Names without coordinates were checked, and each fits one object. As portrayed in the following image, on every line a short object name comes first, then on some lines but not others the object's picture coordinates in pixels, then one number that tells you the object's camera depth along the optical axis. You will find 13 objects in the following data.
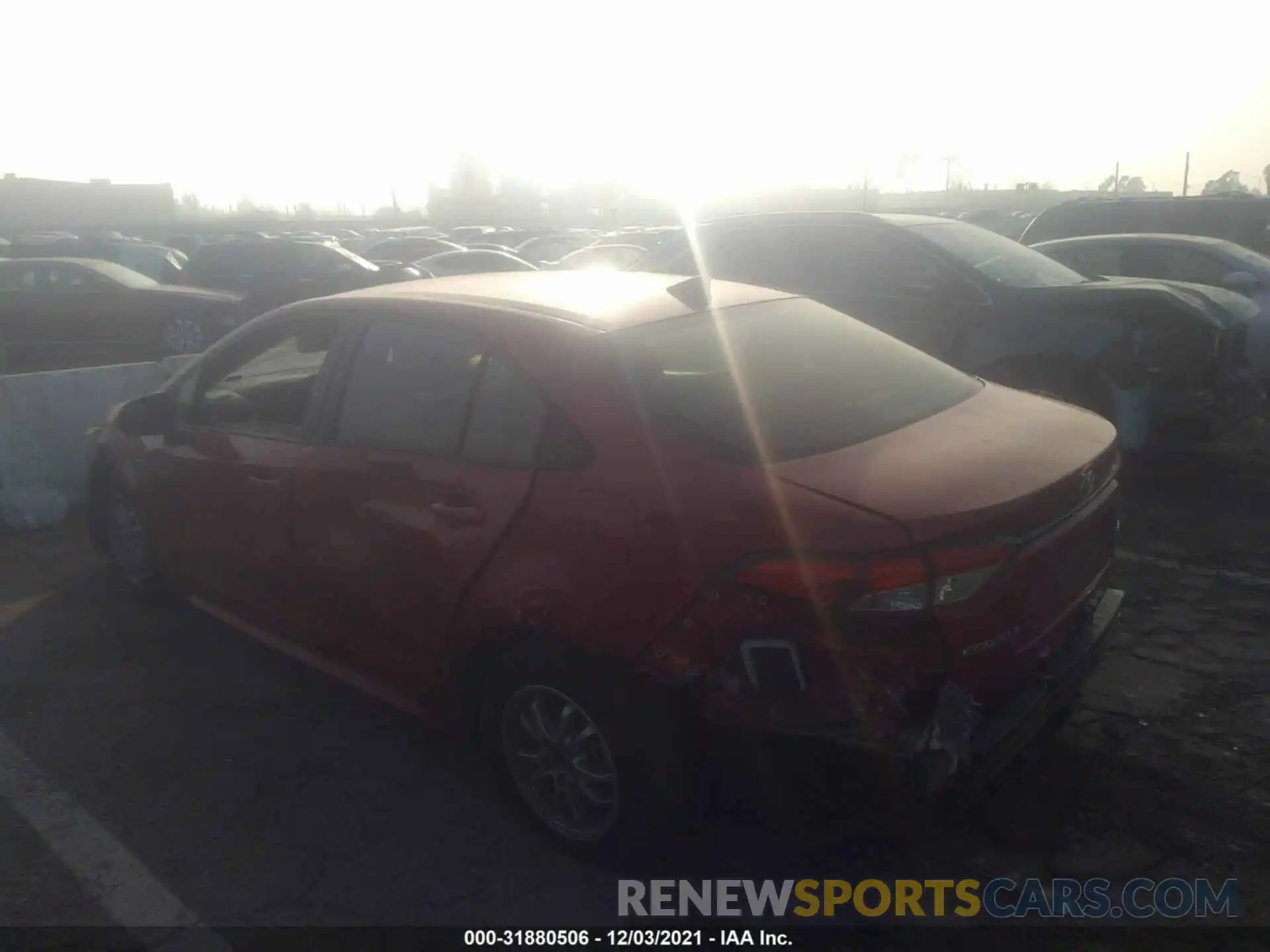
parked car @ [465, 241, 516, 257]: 21.62
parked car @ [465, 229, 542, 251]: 31.62
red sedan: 2.42
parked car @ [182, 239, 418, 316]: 14.42
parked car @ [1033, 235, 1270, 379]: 8.80
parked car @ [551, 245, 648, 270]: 17.48
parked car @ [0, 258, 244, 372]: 12.67
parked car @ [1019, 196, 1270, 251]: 12.54
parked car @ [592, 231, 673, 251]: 21.91
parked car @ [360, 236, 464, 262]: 22.11
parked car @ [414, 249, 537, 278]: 18.23
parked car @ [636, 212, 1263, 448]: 6.44
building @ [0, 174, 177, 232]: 59.97
